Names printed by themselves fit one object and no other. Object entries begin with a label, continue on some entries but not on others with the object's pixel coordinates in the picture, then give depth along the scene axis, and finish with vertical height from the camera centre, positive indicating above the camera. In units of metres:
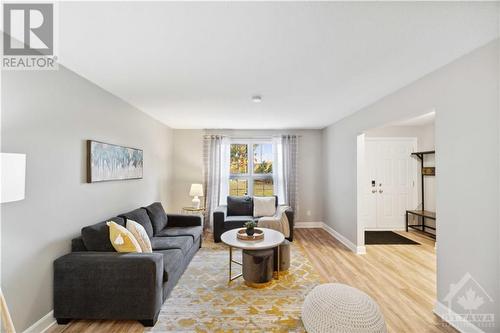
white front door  5.51 -0.30
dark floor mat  4.62 -1.47
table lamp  4.98 -0.50
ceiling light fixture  3.18 +0.97
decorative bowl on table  3.12 -0.92
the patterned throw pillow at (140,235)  2.62 -0.76
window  5.88 +0.03
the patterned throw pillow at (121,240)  2.37 -0.73
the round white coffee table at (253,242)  2.86 -0.95
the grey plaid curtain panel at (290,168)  5.65 +0.00
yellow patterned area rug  2.19 -1.46
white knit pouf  1.88 -1.22
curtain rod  5.79 +0.78
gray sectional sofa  2.16 -1.10
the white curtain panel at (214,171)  5.55 -0.06
